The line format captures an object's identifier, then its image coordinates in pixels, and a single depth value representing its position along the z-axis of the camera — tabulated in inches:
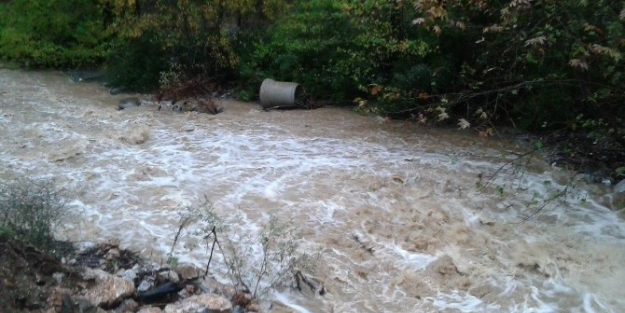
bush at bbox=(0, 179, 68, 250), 229.3
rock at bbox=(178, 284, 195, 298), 229.0
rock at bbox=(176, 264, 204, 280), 239.6
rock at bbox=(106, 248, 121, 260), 249.1
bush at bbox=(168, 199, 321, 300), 243.0
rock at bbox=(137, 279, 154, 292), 228.2
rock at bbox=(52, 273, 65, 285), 214.4
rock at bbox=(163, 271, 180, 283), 236.4
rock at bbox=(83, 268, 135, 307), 212.8
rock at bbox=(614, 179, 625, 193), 331.7
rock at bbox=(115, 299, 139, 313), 214.8
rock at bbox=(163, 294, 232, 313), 216.7
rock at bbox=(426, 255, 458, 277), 258.7
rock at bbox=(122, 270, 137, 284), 233.0
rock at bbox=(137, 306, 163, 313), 213.9
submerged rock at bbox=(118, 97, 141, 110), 499.3
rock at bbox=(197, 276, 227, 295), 233.8
